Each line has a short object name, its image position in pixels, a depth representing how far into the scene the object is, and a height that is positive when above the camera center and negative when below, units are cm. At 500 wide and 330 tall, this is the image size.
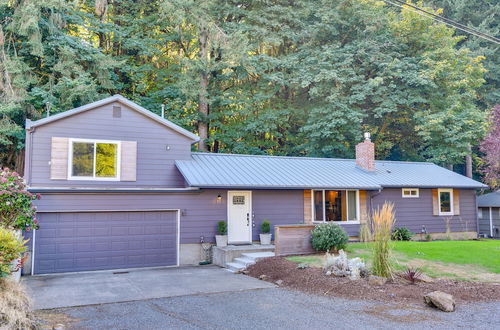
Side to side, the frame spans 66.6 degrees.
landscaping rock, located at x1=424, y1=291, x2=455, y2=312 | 628 -171
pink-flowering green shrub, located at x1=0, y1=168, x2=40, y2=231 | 675 -5
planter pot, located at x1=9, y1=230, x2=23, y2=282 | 779 -165
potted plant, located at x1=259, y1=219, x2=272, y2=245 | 1262 -113
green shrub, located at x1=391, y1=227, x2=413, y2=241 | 1481 -139
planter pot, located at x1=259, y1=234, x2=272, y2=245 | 1262 -132
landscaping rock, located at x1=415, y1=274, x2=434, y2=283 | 794 -168
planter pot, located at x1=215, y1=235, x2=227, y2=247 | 1201 -128
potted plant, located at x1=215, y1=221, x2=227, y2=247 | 1201 -110
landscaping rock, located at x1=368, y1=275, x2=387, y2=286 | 771 -166
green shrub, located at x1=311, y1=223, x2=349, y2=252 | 1088 -111
